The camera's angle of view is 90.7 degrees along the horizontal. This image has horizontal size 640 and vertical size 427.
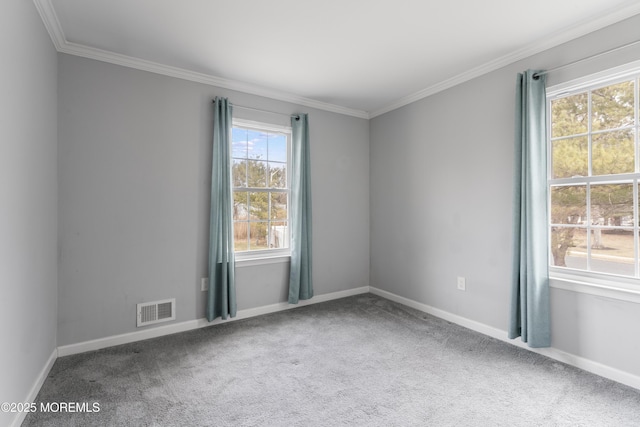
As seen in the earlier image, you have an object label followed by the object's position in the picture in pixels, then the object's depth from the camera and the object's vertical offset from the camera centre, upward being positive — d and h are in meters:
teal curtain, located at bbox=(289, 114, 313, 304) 3.76 +0.05
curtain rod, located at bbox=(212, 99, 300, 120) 3.43 +1.21
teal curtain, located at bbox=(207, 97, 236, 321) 3.18 -0.08
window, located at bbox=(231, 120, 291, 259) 3.55 +0.34
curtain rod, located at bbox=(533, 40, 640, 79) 2.17 +1.18
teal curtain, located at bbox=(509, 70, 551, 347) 2.52 -0.03
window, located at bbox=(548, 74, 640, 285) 2.27 +0.28
